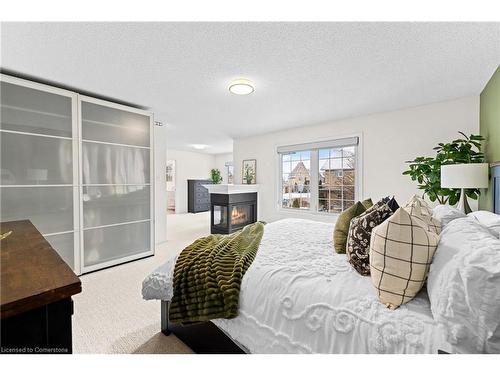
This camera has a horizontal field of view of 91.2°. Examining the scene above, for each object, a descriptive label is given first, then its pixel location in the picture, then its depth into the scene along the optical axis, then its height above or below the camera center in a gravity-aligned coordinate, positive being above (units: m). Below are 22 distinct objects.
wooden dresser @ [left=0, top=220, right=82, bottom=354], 0.71 -0.36
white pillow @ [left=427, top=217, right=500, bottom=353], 0.78 -0.38
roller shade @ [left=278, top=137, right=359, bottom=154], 4.05 +0.72
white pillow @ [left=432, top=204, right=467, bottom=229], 1.57 -0.21
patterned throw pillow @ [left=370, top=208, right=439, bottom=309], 1.05 -0.33
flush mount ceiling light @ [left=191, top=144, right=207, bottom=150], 7.15 +1.14
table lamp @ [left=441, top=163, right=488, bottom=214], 2.11 +0.07
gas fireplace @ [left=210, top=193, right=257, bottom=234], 5.04 -0.56
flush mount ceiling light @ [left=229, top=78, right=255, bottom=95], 2.56 +1.05
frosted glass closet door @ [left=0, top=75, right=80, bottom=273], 2.44 +0.27
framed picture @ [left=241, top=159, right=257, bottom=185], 5.54 +0.30
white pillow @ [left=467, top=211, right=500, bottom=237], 1.20 -0.20
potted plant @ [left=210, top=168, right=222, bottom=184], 7.86 +0.23
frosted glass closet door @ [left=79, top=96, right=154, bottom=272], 3.01 +0.02
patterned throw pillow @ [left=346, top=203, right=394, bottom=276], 1.33 -0.30
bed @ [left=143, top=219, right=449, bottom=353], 0.92 -0.56
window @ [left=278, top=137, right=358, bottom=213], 4.24 +0.17
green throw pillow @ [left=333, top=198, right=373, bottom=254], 1.72 -0.30
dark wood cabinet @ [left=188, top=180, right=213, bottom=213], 8.55 -0.41
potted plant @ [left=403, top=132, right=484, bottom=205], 2.54 +0.20
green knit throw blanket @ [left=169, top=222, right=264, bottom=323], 1.32 -0.56
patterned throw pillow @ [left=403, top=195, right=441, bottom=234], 1.28 -0.16
